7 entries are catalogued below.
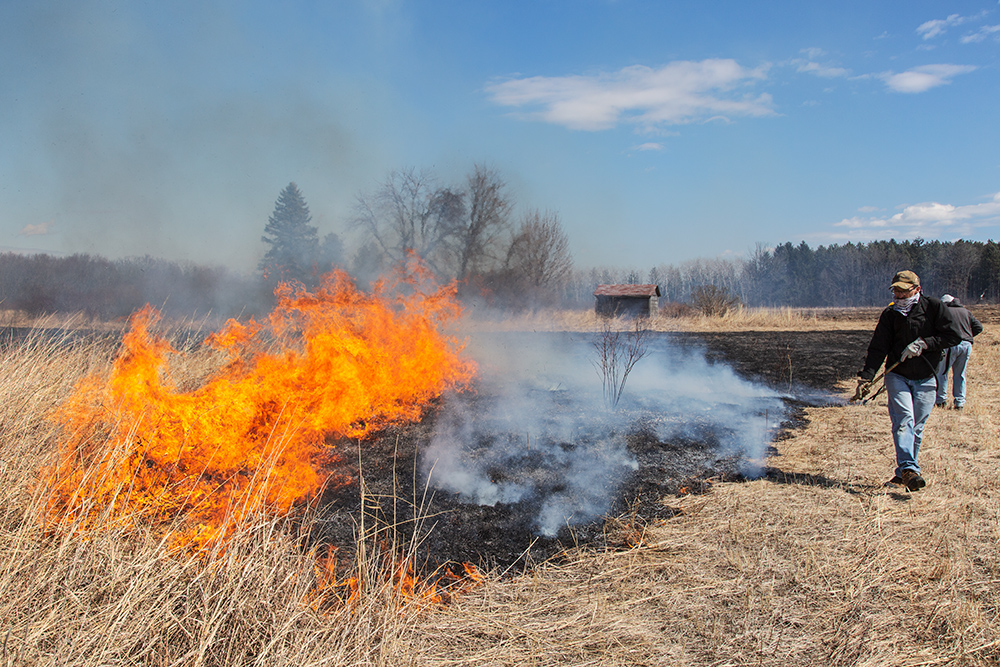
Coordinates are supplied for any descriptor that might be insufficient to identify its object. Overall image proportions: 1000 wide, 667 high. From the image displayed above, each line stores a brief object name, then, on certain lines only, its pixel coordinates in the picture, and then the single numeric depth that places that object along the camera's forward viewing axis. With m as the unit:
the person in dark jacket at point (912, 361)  4.10
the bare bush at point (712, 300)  24.09
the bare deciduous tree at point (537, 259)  29.14
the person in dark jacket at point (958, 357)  6.30
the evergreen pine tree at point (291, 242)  21.47
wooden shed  25.08
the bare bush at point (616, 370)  7.51
